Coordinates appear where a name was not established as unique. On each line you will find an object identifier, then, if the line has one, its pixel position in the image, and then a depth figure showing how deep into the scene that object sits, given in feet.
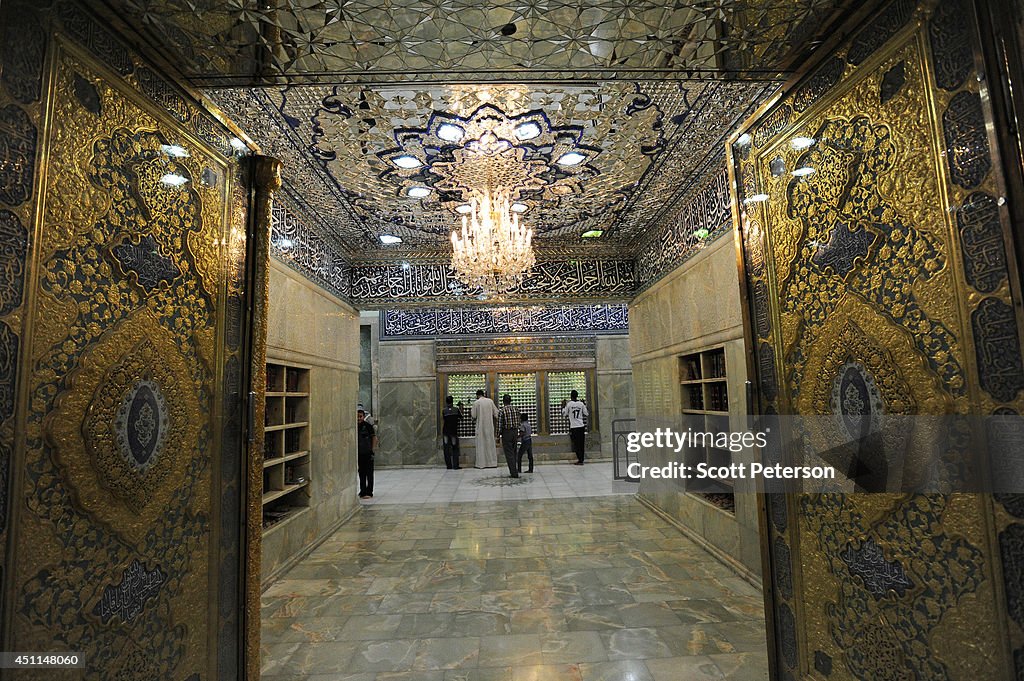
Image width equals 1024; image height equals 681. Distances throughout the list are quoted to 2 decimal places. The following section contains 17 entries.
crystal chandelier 13.34
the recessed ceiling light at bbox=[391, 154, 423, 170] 11.64
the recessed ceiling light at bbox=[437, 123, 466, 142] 10.35
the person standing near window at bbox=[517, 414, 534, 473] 26.04
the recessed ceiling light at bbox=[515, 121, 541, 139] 10.35
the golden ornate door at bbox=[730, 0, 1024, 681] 3.90
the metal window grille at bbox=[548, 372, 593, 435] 32.27
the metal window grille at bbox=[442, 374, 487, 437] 31.58
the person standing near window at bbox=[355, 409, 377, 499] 20.72
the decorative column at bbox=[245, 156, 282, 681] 6.34
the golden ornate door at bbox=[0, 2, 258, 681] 3.84
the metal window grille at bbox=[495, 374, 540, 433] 32.35
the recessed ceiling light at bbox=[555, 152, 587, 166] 11.72
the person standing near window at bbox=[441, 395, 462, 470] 28.17
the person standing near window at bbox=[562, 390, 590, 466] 29.78
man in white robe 28.81
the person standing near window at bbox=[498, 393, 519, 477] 25.54
